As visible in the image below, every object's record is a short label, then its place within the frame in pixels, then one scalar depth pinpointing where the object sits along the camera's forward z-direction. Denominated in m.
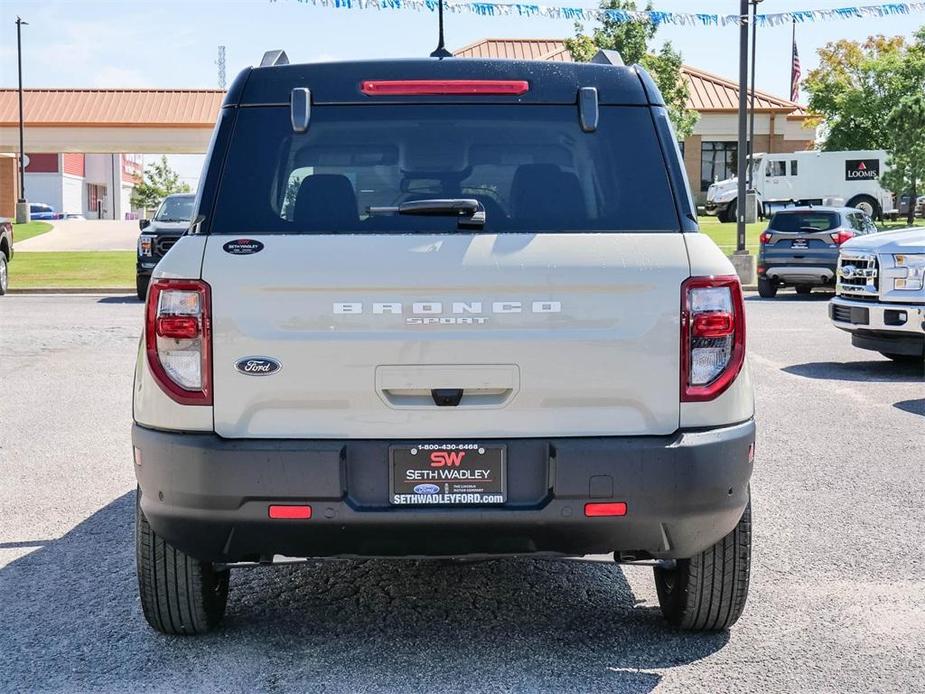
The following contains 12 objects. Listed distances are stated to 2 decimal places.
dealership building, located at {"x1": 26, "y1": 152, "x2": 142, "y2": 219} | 88.31
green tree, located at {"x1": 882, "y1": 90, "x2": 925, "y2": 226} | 44.72
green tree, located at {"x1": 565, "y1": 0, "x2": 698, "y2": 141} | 40.91
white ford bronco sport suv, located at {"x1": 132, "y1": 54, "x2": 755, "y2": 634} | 3.73
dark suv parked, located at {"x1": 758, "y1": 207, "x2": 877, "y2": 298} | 22.53
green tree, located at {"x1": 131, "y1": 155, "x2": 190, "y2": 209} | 96.57
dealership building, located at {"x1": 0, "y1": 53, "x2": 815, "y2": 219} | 59.53
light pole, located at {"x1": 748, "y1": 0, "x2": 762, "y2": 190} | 45.22
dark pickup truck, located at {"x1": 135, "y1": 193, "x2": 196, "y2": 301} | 20.94
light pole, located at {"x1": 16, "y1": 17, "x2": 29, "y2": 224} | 55.50
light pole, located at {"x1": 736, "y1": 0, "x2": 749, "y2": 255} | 24.31
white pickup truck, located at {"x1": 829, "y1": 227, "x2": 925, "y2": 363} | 11.63
